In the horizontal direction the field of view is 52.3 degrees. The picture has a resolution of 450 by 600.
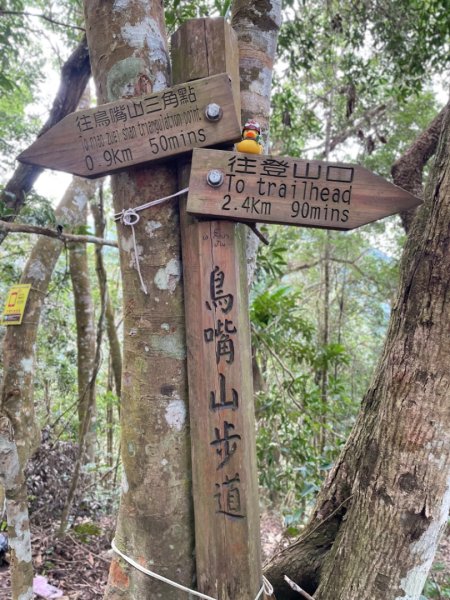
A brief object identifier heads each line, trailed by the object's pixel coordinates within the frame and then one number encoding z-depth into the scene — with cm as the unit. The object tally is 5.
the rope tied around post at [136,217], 131
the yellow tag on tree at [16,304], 262
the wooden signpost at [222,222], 122
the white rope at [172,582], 122
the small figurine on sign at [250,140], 130
